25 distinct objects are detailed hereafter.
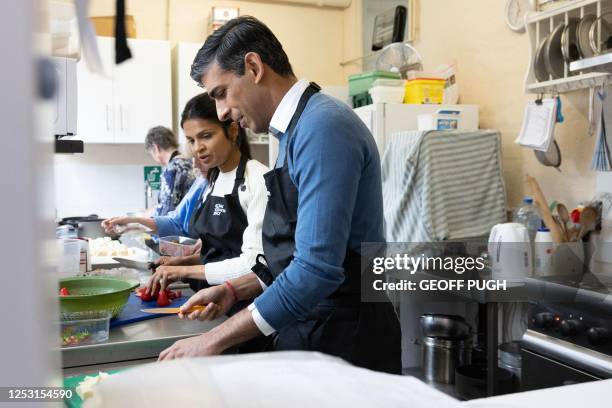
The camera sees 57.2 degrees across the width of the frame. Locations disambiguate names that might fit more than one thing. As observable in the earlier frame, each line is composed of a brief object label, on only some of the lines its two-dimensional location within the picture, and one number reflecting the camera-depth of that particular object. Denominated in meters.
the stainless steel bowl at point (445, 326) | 3.30
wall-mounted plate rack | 2.55
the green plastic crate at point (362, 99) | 3.81
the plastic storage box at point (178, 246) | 2.30
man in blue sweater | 1.28
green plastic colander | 1.42
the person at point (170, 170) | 4.08
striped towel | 3.07
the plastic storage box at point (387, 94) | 3.51
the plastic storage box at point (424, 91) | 3.51
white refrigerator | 3.44
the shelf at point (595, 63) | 1.91
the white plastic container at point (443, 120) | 3.29
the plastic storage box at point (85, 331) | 1.40
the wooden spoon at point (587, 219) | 2.64
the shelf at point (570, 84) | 2.53
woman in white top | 1.82
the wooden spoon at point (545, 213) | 2.69
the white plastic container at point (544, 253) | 2.65
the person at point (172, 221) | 2.98
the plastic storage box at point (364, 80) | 3.68
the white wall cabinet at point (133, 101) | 4.77
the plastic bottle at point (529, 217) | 3.00
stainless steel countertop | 1.38
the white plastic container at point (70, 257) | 2.00
